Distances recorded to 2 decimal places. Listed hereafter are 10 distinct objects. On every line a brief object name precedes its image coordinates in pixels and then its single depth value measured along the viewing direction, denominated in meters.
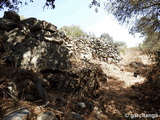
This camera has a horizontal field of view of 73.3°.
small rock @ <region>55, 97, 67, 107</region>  2.46
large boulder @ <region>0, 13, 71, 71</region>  3.54
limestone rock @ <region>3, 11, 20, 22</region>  5.49
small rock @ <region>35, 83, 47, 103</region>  2.40
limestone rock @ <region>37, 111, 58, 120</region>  1.64
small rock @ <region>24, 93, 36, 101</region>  2.26
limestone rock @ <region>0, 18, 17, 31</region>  4.95
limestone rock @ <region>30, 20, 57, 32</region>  5.48
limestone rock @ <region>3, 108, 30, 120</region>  1.40
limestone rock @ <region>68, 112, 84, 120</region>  2.03
